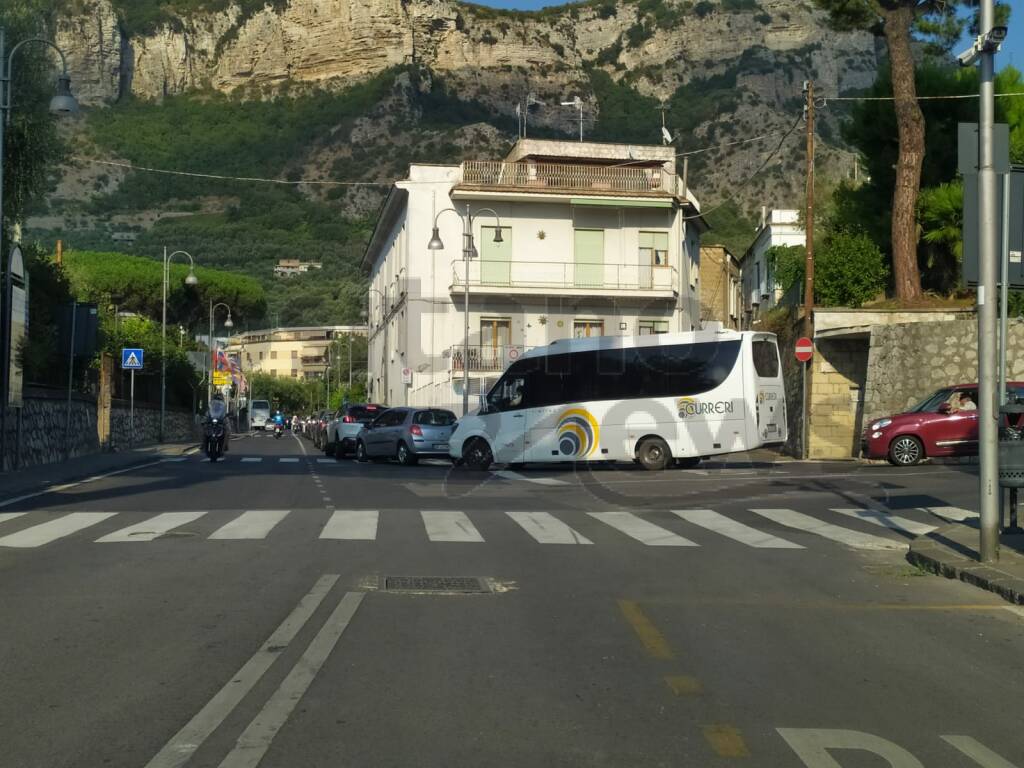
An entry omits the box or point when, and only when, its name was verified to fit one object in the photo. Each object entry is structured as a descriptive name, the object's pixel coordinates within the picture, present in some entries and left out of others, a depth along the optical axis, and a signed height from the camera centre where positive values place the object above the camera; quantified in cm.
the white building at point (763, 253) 5005 +731
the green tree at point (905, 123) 3006 +724
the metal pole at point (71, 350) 2688 +112
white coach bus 2512 +10
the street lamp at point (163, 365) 4699 +146
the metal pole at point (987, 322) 1017 +74
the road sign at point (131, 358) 3700 +133
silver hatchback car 3133 -85
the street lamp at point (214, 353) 6775 +297
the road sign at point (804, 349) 3011 +145
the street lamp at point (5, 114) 2133 +521
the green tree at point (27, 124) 2992 +706
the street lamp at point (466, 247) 3800 +504
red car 2403 -51
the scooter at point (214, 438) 3159 -99
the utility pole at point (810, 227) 3097 +478
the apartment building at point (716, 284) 6462 +669
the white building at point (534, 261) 4803 +586
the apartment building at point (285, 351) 13362 +606
